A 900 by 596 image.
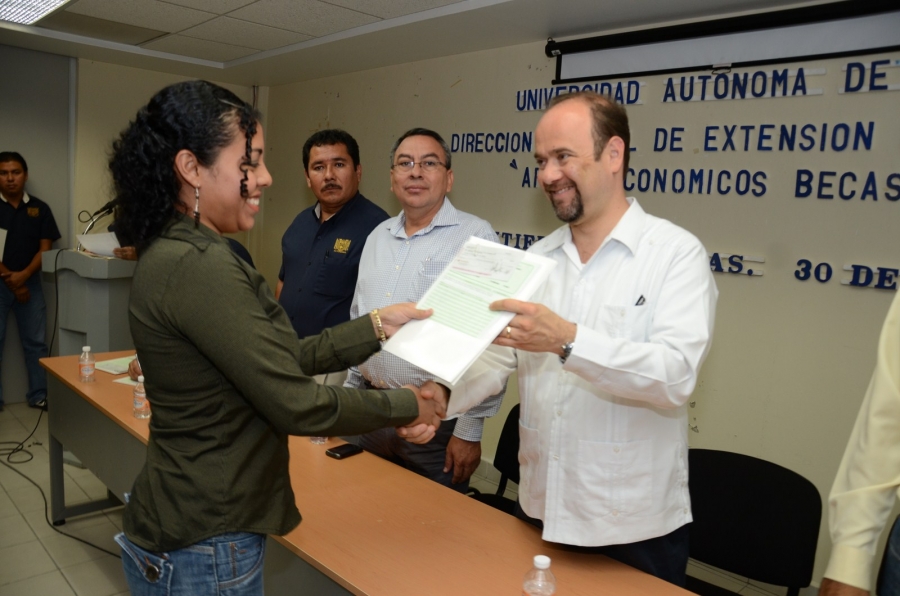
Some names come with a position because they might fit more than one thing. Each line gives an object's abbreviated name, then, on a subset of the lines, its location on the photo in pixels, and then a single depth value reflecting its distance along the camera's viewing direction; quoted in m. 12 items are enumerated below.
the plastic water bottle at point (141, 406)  2.56
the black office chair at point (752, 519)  1.97
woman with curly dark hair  1.16
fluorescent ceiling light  4.19
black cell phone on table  2.22
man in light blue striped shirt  2.37
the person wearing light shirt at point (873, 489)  1.06
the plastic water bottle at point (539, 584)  1.42
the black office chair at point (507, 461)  2.75
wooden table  1.51
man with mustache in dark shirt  3.07
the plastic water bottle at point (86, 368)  3.04
